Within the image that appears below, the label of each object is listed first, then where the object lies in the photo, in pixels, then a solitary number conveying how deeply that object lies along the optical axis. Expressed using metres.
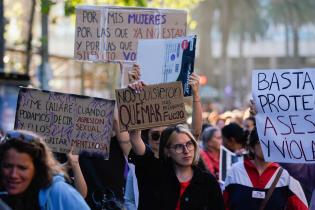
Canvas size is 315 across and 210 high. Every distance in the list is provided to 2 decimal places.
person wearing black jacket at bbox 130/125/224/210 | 7.50
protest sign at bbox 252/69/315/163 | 8.11
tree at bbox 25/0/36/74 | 26.28
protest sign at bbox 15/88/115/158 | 8.21
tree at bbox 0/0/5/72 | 18.25
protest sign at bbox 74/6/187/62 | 10.55
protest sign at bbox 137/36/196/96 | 9.20
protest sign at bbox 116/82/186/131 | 8.23
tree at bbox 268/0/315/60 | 68.48
